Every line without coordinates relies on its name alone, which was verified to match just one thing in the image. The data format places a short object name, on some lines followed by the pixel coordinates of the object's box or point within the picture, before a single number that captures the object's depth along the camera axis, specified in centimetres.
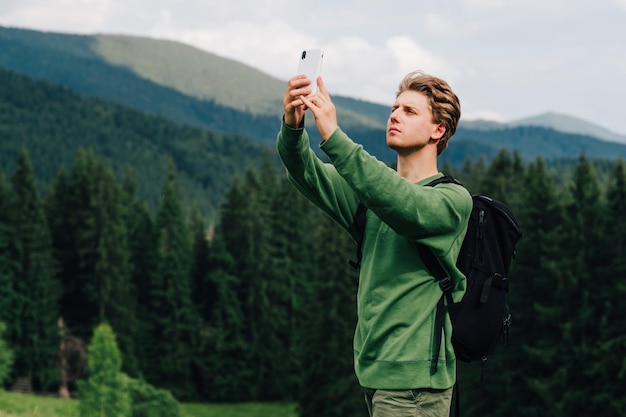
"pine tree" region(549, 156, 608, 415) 3752
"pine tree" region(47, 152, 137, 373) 6259
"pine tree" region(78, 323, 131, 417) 3259
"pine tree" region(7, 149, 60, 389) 5894
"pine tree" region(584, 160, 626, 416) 3547
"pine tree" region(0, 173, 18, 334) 5909
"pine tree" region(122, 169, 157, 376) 6531
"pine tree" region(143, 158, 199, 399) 6462
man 357
